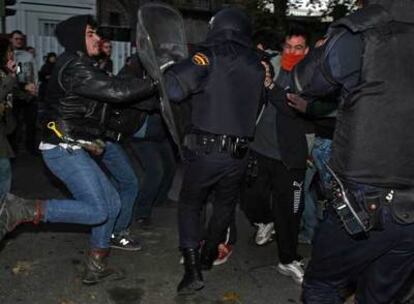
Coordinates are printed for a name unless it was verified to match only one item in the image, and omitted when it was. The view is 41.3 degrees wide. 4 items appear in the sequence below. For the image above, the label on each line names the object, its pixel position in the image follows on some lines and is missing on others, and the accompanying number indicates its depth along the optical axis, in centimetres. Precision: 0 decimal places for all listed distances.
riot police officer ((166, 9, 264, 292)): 362
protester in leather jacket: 364
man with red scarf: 416
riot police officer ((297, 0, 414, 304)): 233
